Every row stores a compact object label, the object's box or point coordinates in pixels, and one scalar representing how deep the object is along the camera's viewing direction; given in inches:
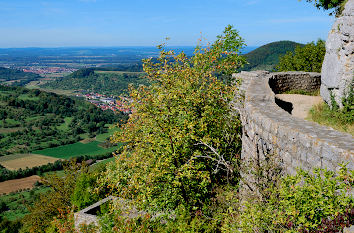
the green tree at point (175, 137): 339.6
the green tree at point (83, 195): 811.4
